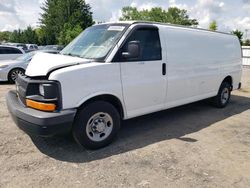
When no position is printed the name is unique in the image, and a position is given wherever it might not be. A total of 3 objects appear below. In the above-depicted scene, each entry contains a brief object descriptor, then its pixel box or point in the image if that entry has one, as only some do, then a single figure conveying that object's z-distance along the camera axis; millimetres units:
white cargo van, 2941
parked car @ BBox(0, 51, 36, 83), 8362
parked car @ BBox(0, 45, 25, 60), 10108
